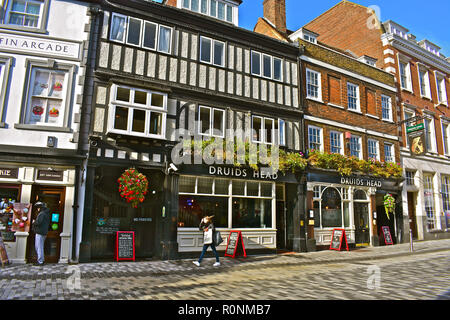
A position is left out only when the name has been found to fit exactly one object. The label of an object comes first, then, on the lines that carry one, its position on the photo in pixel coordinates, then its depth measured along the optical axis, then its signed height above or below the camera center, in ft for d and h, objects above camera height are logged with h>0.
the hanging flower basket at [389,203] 52.16 +2.43
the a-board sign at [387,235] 53.06 -3.10
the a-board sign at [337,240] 46.09 -3.53
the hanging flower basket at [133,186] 32.37 +2.87
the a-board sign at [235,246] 37.47 -3.80
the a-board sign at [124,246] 32.91 -3.54
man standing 28.86 -1.74
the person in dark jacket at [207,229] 31.37 -1.49
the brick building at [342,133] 48.24 +14.59
